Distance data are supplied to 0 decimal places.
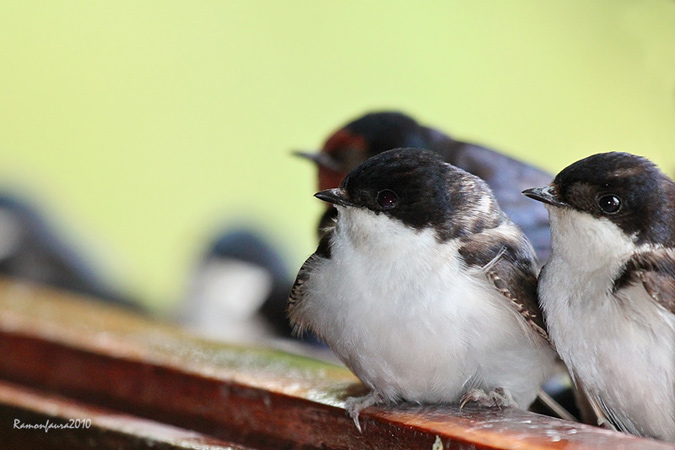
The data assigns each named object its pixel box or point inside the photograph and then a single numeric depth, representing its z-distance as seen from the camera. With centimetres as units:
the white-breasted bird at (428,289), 198
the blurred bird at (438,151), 208
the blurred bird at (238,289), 283
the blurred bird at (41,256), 317
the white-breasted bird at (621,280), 196
